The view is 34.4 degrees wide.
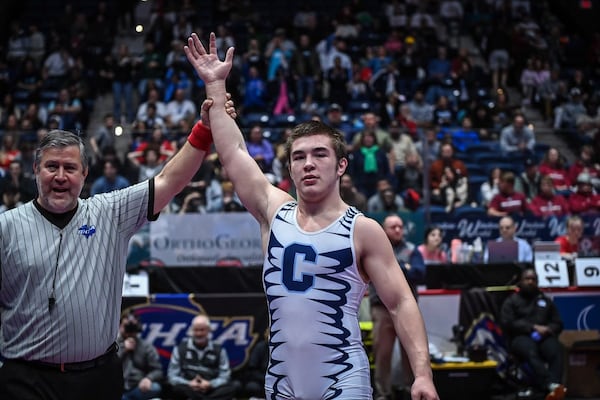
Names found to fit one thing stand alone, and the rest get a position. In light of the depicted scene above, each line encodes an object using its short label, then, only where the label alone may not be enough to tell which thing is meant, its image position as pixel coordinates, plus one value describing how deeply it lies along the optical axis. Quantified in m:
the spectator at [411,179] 13.80
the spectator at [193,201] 13.42
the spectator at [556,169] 14.16
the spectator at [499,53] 22.12
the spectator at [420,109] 19.11
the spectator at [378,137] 14.00
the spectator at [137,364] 10.60
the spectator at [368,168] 13.75
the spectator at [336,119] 16.48
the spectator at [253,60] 20.23
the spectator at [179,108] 17.75
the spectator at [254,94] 19.50
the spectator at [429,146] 14.07
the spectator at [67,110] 18.31
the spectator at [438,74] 20.06
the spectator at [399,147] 13.94
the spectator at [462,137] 14.50
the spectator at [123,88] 19.80
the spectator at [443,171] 13.84
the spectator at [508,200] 13.88
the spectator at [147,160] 13.71
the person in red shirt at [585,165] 14.25
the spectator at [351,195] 12.27
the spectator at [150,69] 19.28
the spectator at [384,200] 13.44
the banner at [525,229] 13.33
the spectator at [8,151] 14.09
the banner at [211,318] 11.34
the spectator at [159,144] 14.05
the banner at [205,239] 13.16
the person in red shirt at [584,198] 13.86
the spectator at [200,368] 10.59
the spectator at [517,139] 14.59
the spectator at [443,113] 18.94
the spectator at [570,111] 19.64
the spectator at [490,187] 14.09
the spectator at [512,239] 12.77
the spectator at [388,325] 10.11
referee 4.65
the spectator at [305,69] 20.11
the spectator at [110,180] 13.50
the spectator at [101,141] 13.87
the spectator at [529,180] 14.11
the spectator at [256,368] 11.10
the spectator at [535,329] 10.96
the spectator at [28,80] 20.72
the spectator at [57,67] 21.14
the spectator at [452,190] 13.80
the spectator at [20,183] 13.24
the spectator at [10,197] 13.21
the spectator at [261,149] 13.91
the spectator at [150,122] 14.97
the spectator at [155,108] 17.91
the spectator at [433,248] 12.48
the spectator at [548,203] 13.82
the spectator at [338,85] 19.98
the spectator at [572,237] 13.14
